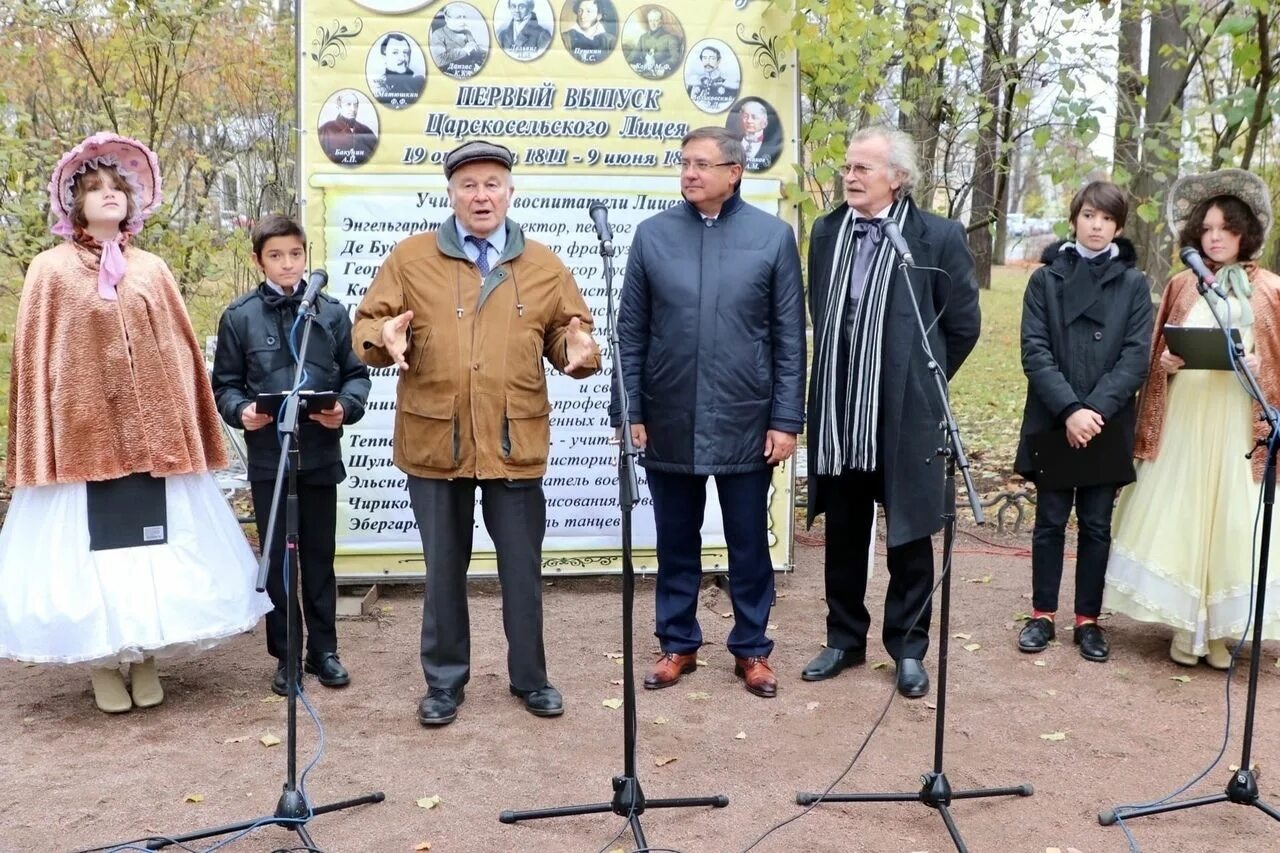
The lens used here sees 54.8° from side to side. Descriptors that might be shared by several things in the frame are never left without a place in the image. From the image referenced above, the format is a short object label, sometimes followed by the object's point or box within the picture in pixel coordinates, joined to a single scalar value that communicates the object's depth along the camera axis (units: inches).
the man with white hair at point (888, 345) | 178.2
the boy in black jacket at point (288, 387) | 179.5
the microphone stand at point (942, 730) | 137.6
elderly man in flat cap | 166.4
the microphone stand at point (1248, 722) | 143.2
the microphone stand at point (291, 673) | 134.3
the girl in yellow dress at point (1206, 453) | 190.1
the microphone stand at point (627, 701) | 134.9
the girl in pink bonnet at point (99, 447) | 169.8
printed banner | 221.5
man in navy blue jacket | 177.2
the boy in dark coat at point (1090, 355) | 193.8
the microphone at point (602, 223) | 137.6
